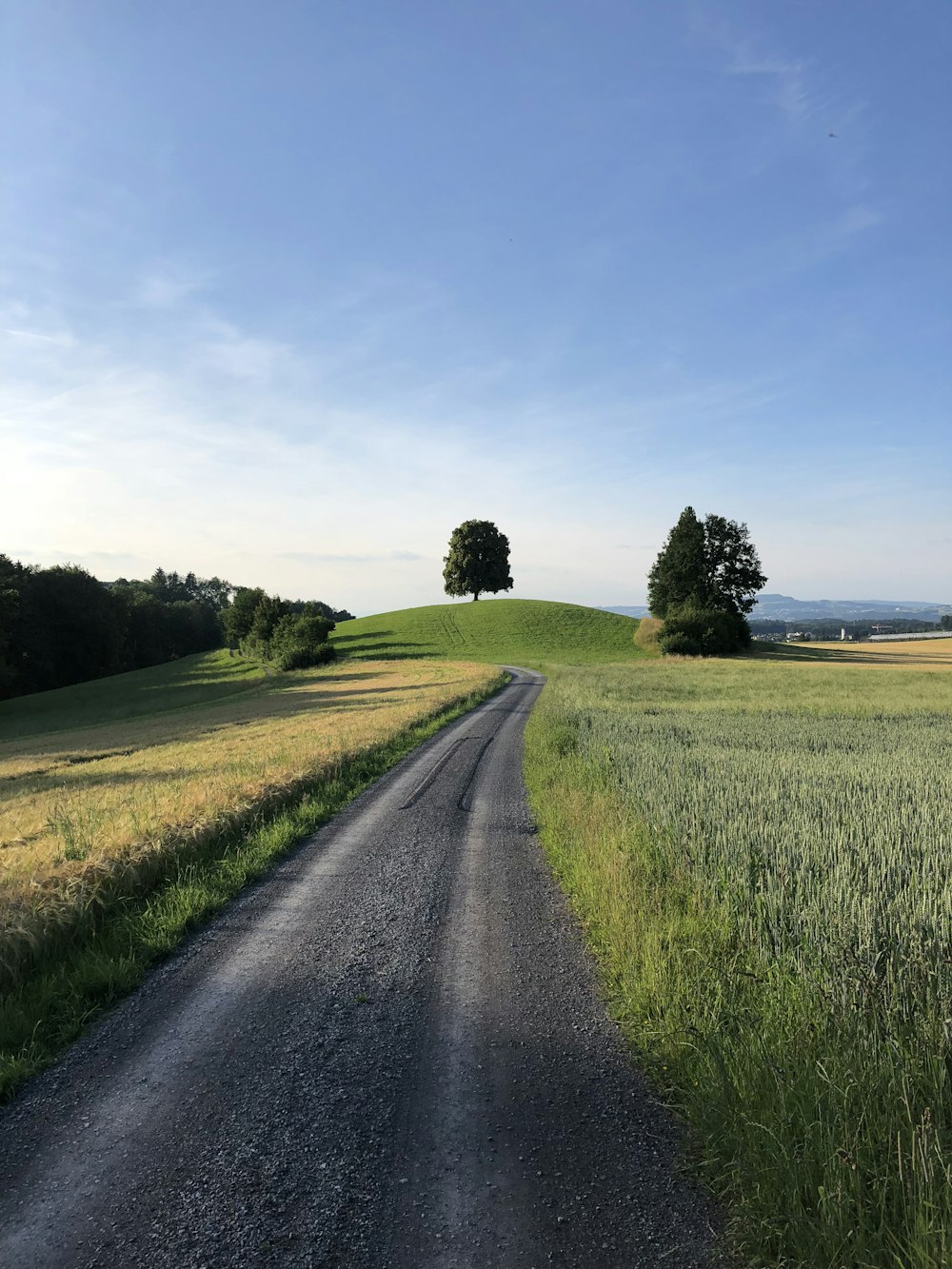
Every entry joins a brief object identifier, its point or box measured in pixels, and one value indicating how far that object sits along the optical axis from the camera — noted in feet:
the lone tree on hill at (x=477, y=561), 385.29
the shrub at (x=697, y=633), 245.45
